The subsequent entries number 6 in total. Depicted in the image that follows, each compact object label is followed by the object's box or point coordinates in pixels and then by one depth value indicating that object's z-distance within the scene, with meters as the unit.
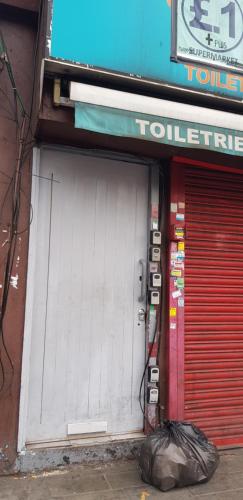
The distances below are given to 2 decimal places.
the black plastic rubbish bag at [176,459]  3.40
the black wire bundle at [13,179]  3.62
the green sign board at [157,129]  3.32
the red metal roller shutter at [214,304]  4.27
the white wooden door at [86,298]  3.86
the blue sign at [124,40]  3.48
